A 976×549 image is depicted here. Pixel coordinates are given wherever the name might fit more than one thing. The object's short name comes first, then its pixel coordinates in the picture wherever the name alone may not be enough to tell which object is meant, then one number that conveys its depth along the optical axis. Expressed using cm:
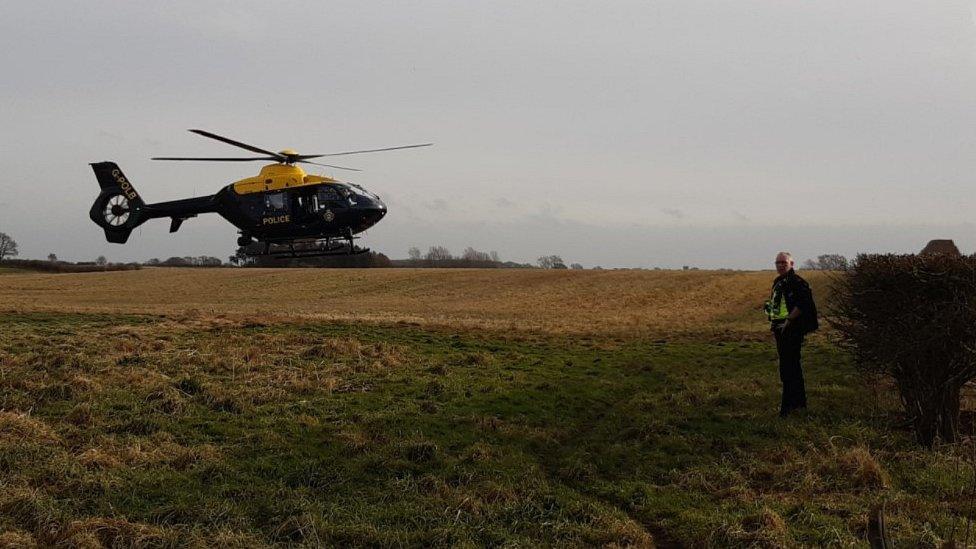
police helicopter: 1881
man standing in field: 1088
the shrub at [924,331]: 912
